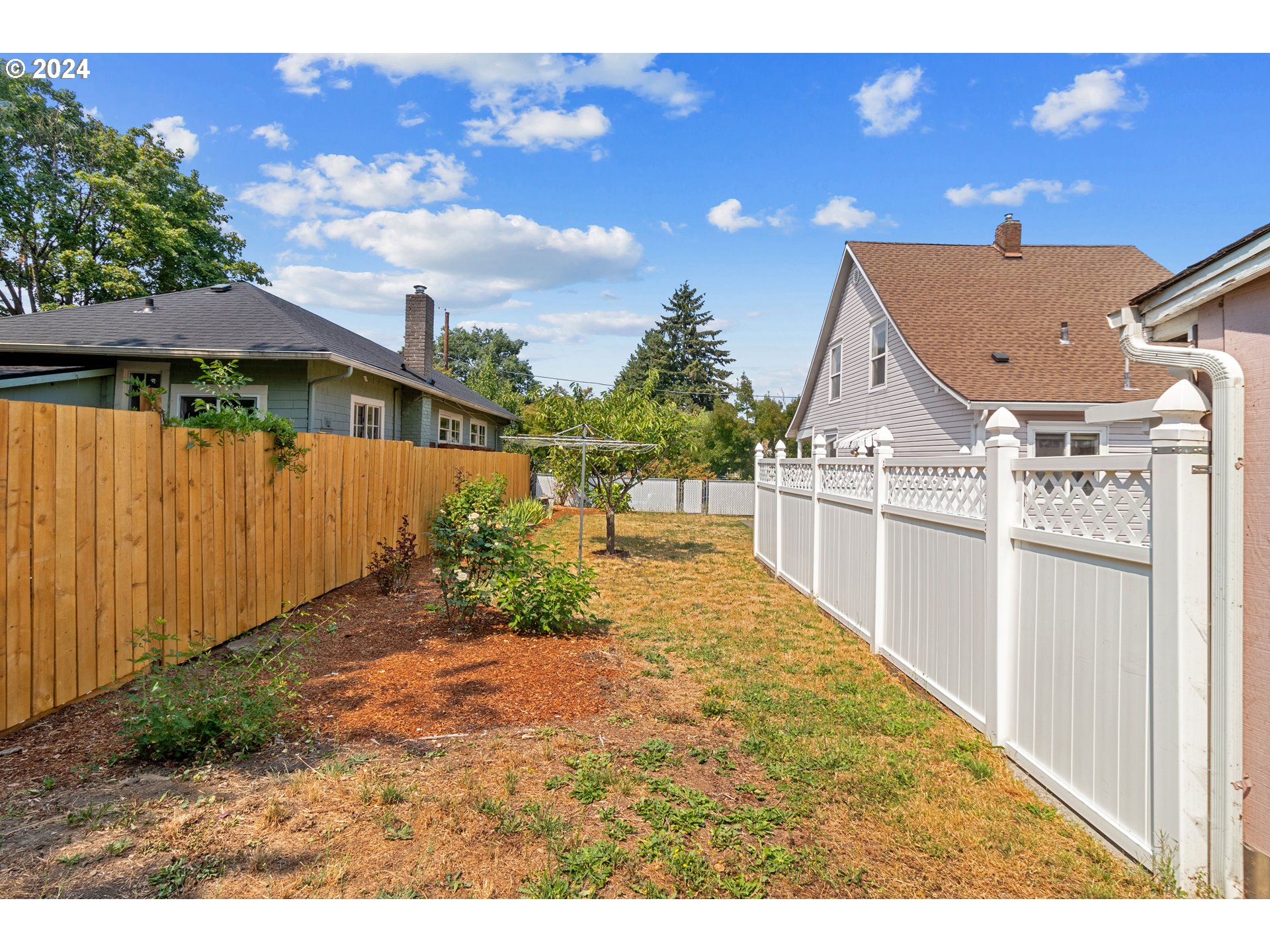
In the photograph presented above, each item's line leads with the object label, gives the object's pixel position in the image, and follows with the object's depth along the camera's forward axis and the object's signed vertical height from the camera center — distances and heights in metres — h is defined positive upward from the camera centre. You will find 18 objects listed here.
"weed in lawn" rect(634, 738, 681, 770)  3.57 -1.57
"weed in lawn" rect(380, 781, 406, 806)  3.00 -1.49
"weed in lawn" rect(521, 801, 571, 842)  2.78 -1.52
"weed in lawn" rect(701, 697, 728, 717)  4.41 -1.58
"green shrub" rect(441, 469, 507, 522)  9.39 -0.38
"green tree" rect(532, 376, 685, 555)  12.05 +0.78
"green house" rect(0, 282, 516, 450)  9.79 +1.78
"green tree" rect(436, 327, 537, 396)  60.81 +11.46
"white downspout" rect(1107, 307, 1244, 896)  2.34 -0.64
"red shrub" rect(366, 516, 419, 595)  7.83 -1.11
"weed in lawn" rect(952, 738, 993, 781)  3.54 -1.59
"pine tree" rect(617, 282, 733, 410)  48.41 +8.90
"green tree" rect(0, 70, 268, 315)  22.16 +9.19
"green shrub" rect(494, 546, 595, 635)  6.00 -1.13
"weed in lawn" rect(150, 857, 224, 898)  2.29 -1.45
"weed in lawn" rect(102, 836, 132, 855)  2.49 -1.44
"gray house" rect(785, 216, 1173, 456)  10.73 +2.45
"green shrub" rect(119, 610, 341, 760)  3.32 -1.28
